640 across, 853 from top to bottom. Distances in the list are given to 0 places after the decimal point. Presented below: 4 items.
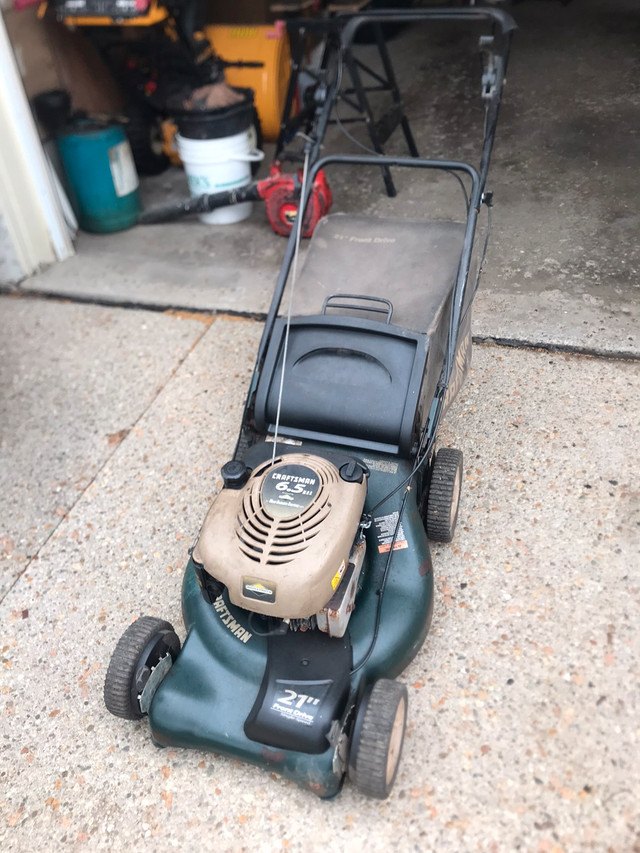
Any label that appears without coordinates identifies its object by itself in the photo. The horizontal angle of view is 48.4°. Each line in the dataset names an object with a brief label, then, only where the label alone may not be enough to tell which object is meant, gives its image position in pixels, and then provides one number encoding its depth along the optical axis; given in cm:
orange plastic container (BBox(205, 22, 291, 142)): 461
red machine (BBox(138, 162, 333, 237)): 372
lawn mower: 165
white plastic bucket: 403
